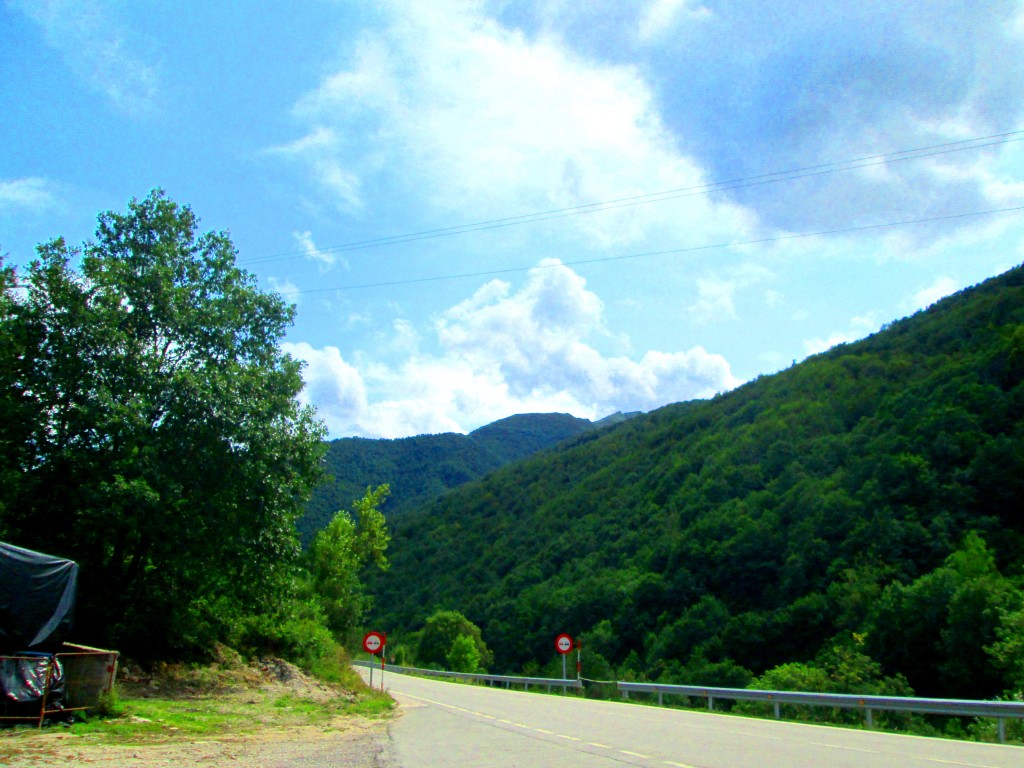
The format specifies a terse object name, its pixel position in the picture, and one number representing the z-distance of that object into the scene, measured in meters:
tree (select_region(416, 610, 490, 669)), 74.25
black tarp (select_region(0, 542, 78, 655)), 13.43
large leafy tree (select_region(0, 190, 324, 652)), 19.88
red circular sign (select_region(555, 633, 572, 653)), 33.31
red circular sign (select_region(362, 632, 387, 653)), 25.73
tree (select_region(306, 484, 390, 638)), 44.14
